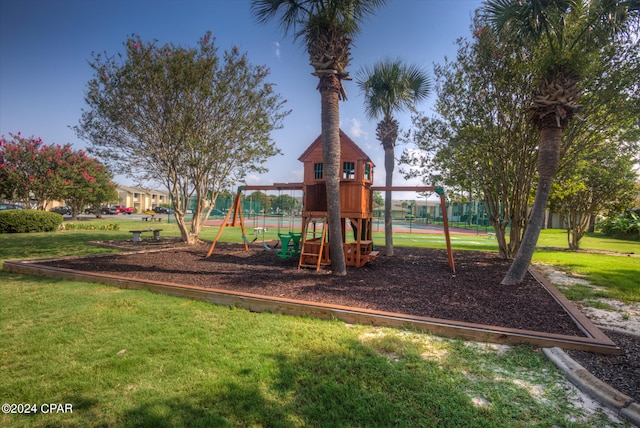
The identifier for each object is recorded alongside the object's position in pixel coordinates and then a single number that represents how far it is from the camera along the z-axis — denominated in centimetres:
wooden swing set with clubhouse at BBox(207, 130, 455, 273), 991
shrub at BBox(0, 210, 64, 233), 1881
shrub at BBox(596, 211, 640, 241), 2369
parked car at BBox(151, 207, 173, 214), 6356
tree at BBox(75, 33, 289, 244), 1255
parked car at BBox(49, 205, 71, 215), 5149
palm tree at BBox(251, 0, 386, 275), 816
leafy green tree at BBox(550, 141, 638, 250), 1114
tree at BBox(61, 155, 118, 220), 2744
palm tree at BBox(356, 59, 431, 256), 1273
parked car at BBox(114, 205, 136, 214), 6200
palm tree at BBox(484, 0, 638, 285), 675
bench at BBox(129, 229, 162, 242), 1524
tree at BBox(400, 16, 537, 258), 981
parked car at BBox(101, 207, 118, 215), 5703
